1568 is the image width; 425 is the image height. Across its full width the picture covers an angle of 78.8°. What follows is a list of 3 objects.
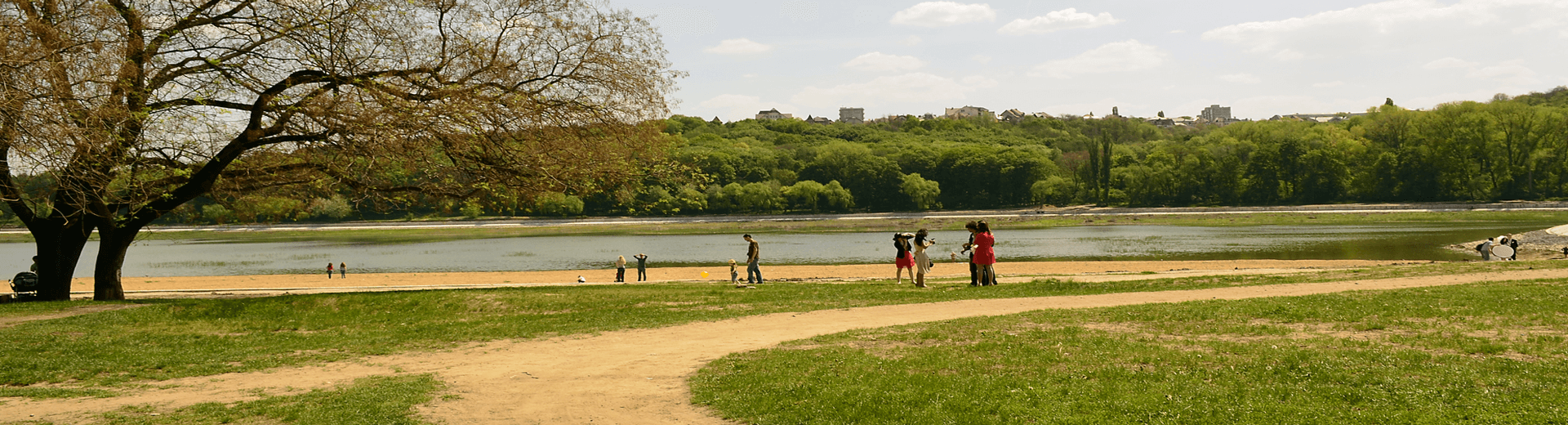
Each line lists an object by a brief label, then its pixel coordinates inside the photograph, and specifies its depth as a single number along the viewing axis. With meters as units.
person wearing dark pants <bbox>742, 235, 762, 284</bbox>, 26.08
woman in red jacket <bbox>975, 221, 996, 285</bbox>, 20.84
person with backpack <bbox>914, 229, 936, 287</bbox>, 21.12
